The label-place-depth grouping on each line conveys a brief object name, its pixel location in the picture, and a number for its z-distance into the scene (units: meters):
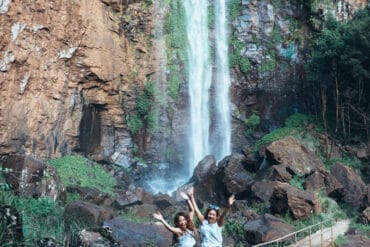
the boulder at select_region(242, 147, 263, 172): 16.09
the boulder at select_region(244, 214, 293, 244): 10.59
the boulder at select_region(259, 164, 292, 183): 14.39
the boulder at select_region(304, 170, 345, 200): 14.39
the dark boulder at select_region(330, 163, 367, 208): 14.30
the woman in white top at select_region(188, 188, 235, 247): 5.65
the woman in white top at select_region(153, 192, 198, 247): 5.34
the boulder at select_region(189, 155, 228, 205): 15.66
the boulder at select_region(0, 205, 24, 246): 5.34
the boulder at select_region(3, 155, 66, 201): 12.49
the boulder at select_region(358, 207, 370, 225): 12.03
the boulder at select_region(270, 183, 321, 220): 12.26
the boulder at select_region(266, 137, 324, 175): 15.02
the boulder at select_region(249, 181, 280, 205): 13.78
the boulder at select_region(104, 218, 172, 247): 10.21
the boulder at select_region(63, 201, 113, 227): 11.10
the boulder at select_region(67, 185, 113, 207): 14.27
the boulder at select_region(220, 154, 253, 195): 15.05
